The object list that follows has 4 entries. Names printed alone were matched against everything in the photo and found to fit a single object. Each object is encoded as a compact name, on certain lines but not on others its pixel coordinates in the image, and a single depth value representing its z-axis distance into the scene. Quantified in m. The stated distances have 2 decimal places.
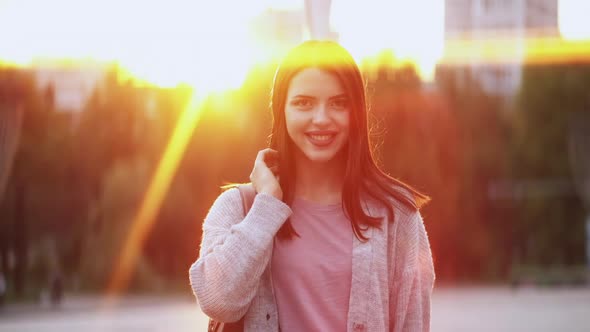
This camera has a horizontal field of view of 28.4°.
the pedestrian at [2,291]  39.62
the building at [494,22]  116.75
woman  3.11
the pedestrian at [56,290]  40.56
